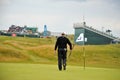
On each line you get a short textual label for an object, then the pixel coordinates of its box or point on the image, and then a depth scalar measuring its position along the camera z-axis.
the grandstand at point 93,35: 92.12
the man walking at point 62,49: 19.98
